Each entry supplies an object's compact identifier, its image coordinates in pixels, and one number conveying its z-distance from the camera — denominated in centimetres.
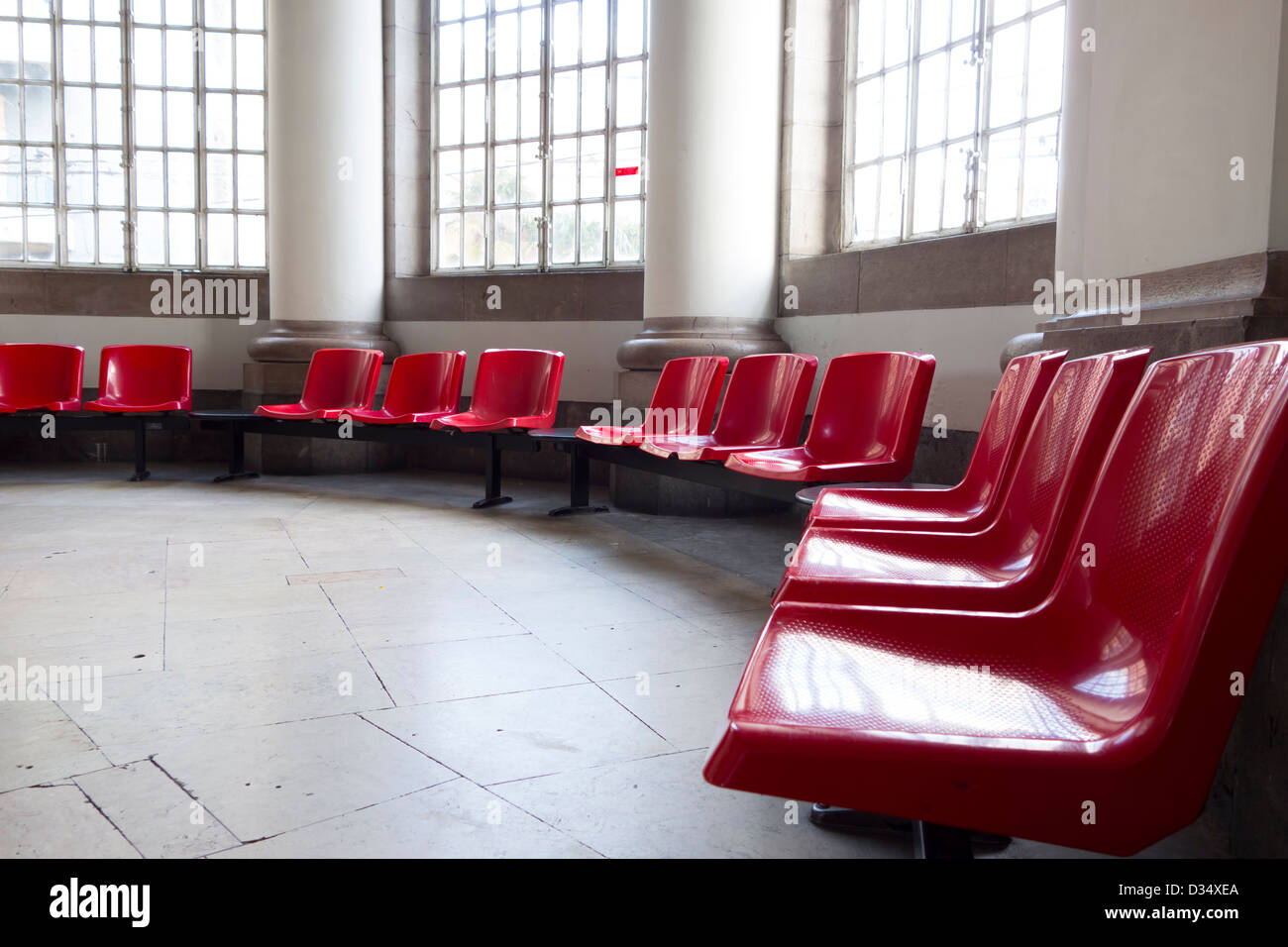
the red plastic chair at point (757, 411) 483
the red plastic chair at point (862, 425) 386
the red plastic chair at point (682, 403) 557
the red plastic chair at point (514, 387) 677
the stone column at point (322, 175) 829
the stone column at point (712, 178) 641
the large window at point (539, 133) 821
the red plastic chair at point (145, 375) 829
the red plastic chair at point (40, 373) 813
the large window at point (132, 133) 917
